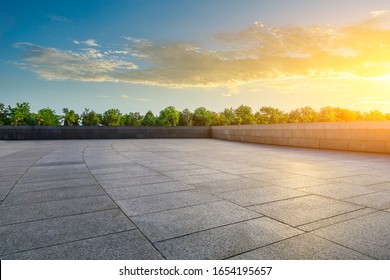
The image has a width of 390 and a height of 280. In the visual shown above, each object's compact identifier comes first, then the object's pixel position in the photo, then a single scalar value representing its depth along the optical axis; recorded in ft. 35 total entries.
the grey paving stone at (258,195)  13.87
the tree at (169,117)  447.83
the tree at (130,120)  484.74
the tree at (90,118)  450.30
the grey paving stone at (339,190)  15.10
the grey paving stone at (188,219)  10.05
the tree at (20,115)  340.18
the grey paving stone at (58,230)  9.18
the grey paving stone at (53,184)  17.19
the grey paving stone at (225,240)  8.38
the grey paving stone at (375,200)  13.08
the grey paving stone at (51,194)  14.46
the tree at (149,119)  474.90
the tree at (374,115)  428.31
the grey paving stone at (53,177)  19.63
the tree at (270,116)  470.10
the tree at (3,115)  339.26
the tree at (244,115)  448.65
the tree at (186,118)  463.01
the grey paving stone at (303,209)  11.35
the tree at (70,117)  458.91
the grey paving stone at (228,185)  16.52
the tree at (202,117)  457.68
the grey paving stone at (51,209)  11.80
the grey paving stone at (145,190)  15.25
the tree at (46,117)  400.57
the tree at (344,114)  475.72
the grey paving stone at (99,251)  8.29
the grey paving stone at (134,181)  17.83
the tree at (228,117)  439.22
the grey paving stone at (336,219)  10.36
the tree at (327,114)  453.99
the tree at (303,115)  457.68
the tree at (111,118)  458.50
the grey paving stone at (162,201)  12.71
